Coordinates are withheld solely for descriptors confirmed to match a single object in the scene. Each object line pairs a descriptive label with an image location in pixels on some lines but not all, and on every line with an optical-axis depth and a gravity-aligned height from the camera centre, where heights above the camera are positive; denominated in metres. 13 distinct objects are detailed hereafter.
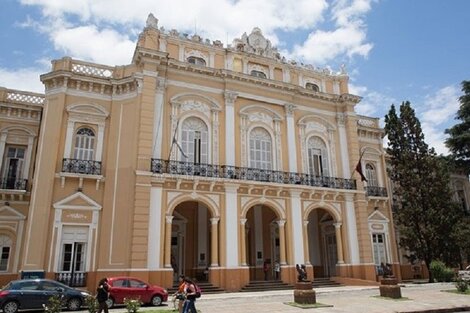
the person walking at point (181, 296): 9.98 -0.78
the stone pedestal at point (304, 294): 13.00 -0.97
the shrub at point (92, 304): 9.29 -0.88
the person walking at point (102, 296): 9.82 -0.74
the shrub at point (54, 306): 8.64 -0.88
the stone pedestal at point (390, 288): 14.49 -0.92
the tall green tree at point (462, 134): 26.05 +8.36
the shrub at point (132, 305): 9.75 -0.97
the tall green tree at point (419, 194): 21.88 +3.87
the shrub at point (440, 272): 21.42 -0.49
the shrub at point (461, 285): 15.88 -0.89
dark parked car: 11.84 -0.86
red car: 13.55 -0.89
